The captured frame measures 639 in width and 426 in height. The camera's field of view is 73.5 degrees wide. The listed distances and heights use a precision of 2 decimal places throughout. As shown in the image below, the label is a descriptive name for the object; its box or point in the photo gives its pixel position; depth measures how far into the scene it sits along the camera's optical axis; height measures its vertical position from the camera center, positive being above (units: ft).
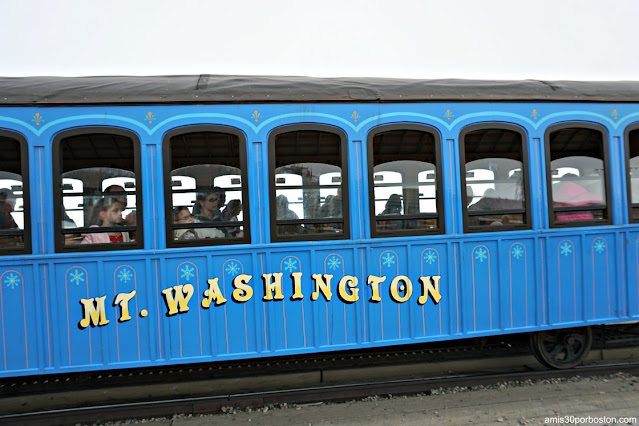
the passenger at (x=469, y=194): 14.51 +0.55
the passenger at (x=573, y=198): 15.11 +0.27
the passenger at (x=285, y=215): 13.48 +0.09
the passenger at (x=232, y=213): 13.29 +0.21
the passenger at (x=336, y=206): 13.78 +0.32
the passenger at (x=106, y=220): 12.75 +0.15
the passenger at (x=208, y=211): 13.20 +0.30
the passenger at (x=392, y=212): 14.02 +0.06
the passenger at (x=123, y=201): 12.89 +0.71
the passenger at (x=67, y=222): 12.61 +0.14
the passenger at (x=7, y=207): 12.50 +0.64
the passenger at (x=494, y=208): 14.56 +0.03
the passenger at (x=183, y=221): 13.10 +0.04
